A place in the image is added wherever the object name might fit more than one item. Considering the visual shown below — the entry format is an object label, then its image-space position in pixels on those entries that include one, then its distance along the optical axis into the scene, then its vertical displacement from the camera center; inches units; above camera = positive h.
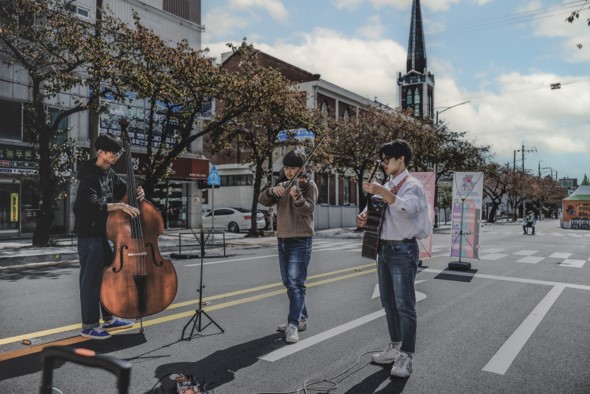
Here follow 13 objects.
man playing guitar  159.3 -10.6
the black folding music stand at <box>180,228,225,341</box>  202.0 -53.2
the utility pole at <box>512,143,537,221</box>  2669.8 +196.7
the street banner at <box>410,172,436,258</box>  462.6 +18.6
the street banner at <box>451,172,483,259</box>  466.6 -8.8
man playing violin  198.5 -10.7
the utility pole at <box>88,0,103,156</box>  546.0 +121.2
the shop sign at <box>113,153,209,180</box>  1026.0 +84.1
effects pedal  135.6 -51.7
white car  1122.4 -32.4
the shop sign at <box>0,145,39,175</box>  747.7 +73.0
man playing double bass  189.9 -8.1
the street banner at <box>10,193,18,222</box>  768.9 -2.0
